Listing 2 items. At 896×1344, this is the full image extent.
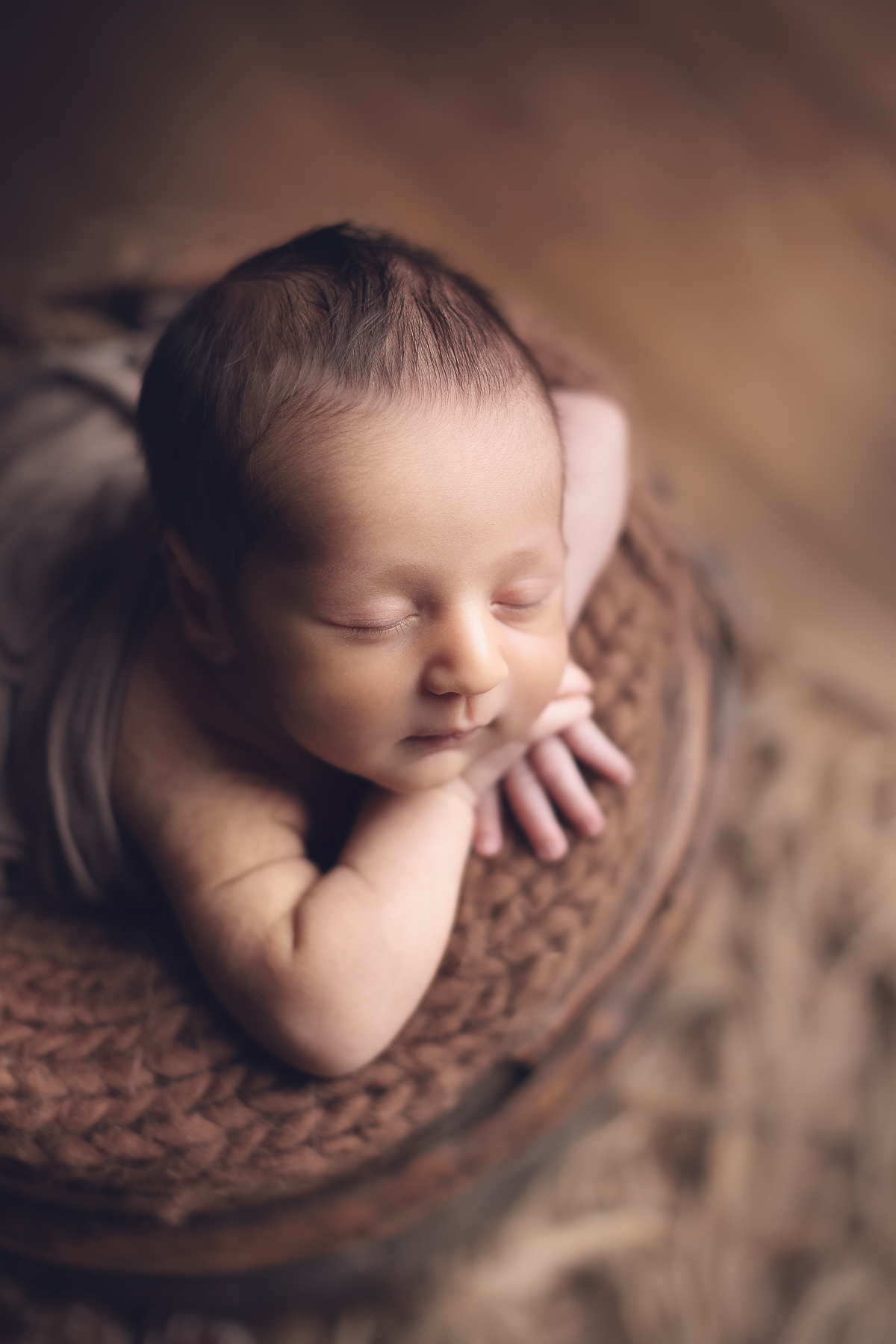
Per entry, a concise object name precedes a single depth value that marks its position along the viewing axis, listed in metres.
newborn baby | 0.67
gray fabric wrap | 0.75
